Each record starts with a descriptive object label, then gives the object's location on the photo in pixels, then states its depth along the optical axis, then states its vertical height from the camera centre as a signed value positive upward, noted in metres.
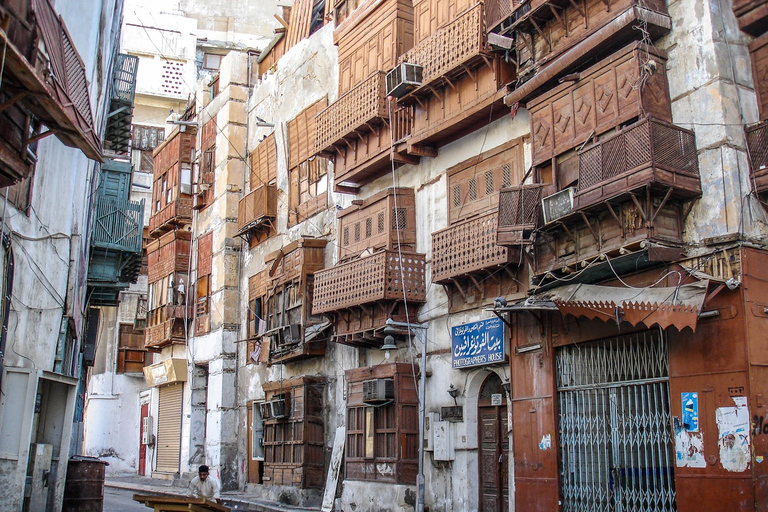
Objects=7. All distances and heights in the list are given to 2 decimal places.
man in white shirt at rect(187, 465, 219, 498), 15.68 -1.00
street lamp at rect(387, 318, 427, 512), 14.48 +0.35
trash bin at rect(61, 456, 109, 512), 13.60 -0.90
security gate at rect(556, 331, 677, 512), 11.22 +0.20
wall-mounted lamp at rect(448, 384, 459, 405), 15.39 +0.85
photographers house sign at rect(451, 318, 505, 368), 14.38 +1.72
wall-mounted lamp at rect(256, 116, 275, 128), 24.69 +9.46
